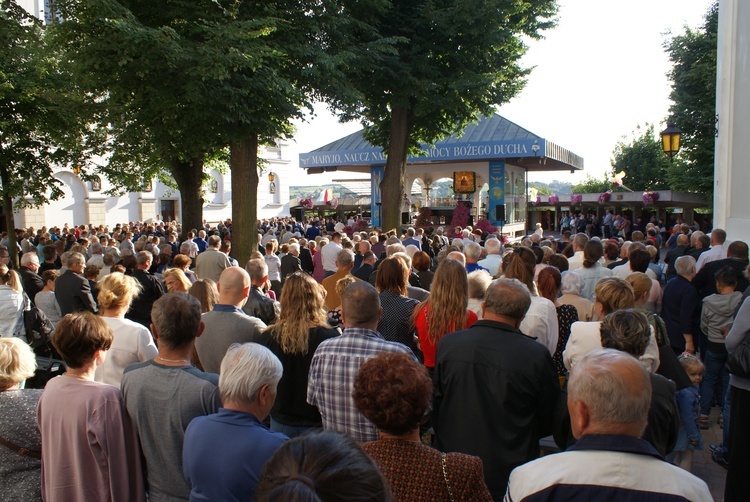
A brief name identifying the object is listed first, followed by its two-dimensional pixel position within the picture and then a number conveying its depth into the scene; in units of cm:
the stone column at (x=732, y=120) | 1209
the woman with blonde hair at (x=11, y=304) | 619
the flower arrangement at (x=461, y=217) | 2572
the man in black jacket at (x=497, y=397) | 307
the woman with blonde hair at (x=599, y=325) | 392
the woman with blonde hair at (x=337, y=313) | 545
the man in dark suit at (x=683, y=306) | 672
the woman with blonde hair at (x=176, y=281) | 591
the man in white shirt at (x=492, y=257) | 857
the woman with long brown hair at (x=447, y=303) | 417
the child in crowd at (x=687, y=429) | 412
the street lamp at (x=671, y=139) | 1265
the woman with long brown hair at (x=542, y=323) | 448
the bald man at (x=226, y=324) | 426
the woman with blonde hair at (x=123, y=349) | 394
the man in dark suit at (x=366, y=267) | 852
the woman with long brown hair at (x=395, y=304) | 480
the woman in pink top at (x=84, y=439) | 294
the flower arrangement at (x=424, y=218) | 2928
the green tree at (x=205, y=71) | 1096
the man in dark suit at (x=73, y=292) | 719
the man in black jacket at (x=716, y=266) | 712
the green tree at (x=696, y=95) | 2577
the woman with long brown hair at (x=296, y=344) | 377
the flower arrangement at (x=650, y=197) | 2791
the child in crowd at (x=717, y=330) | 604
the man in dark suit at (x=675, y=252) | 977
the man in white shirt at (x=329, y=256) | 1106
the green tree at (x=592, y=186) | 6166
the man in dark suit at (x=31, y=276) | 823
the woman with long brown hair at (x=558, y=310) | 480
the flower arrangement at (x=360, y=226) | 2283
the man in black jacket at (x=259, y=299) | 556
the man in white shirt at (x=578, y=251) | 841
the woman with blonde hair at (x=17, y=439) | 299
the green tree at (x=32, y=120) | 1429
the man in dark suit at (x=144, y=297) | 721
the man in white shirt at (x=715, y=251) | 832
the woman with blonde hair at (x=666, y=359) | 395
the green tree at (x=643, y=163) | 5531
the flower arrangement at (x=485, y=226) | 2345
